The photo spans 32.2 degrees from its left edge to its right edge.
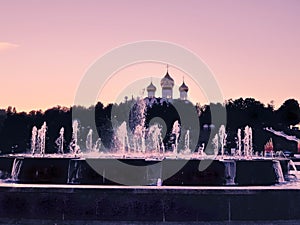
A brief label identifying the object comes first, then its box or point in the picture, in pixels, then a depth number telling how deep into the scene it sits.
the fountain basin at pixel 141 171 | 13.71
